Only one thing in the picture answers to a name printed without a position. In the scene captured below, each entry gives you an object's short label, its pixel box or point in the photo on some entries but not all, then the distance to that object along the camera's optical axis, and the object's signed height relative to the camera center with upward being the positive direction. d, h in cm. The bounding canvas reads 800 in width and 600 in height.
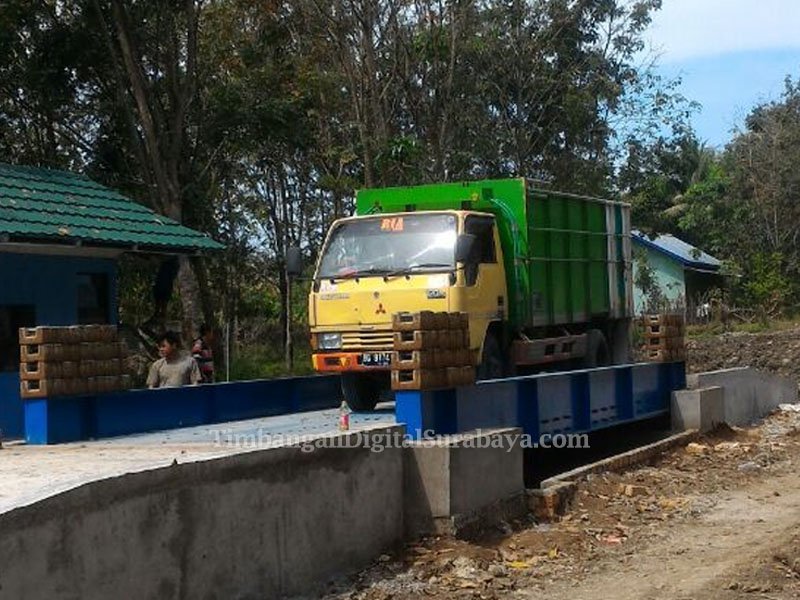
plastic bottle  952 -71
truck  1173 +64
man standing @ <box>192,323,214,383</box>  1480 -16
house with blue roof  4762 +251
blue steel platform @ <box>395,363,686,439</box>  978 -71
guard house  1299 +119
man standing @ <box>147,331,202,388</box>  1242 -29
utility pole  2804 -20
